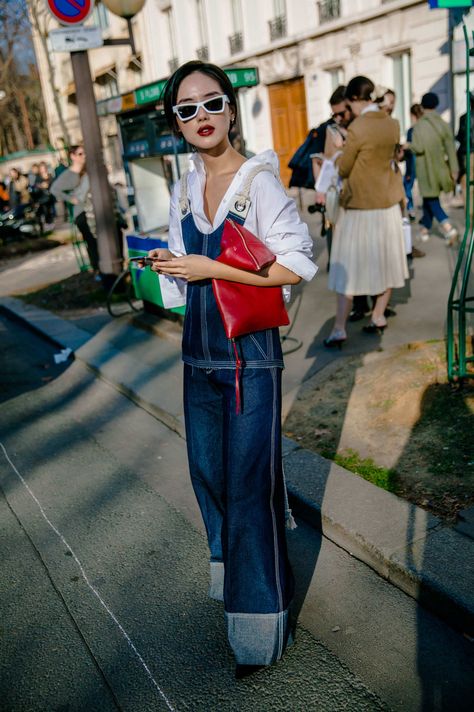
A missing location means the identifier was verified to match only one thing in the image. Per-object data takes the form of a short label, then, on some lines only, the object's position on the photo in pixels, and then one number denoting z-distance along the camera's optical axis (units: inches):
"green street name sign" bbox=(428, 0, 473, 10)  146.9
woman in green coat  353.5
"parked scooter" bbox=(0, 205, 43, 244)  672.4
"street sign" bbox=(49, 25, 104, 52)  295.3
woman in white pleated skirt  205.0
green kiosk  266.1
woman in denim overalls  89.5
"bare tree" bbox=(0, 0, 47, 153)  1113.4
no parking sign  290.8
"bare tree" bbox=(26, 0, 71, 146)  1036.4
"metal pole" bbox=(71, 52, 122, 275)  317.4
